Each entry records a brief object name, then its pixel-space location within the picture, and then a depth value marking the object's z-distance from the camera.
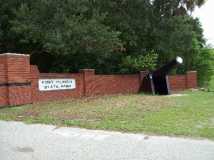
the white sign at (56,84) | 18.42
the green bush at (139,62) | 26.16
